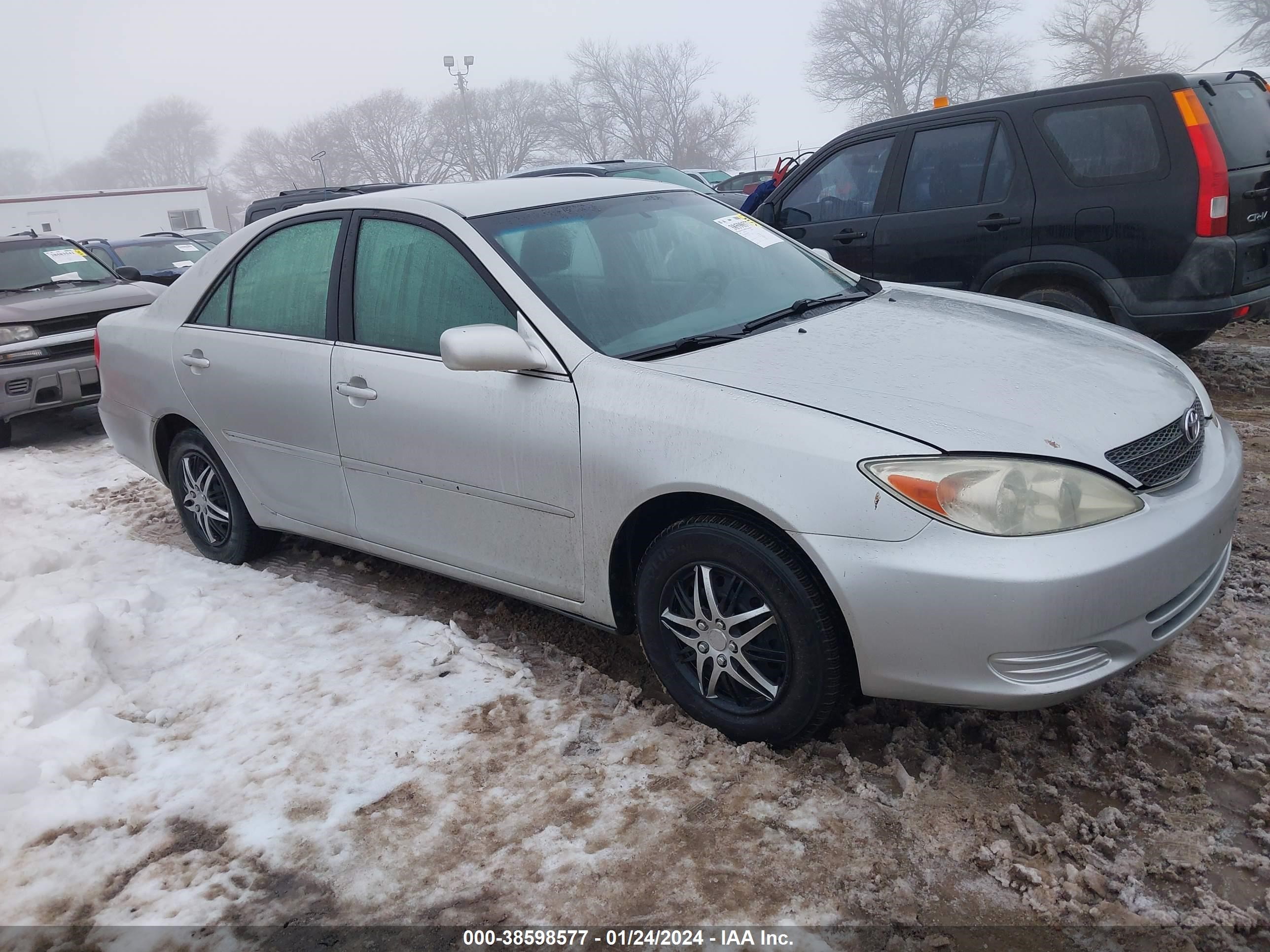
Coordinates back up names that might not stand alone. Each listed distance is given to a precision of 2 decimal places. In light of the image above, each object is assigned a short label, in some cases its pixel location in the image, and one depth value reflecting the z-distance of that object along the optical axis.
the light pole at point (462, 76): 43.25
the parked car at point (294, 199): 11.30
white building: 43.00
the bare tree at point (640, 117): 75.75
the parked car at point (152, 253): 15.20
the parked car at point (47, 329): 7.66
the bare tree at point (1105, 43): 55.94
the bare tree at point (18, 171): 130.12
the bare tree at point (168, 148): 109.75
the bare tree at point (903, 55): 65.69
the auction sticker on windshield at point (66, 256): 9.17
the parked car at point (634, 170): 11.09
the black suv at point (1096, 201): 5.12
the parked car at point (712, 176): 19.73
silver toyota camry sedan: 2.44
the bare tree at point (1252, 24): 49.91
